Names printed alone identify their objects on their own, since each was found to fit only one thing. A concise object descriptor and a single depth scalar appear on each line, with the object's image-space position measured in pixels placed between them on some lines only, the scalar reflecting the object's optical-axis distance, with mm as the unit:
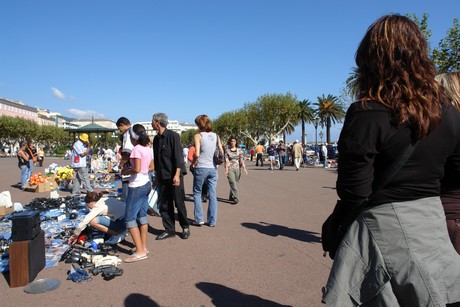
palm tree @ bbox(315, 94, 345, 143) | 56125
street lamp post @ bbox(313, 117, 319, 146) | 63356
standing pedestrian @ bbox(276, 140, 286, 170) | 22422
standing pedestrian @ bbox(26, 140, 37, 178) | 12375
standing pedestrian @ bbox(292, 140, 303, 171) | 21219
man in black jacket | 5391
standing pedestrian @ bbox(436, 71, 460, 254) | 1850
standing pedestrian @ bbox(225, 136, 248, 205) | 8898
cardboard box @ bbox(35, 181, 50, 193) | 11102
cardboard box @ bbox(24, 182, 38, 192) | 11430
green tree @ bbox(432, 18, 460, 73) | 14492
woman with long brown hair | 1374
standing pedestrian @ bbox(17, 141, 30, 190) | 11891
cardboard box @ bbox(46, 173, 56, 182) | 12447
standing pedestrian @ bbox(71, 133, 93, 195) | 9891
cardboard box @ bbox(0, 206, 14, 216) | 7445
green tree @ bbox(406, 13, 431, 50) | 15867
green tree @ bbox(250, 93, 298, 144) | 54719
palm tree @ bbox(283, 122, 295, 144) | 63209
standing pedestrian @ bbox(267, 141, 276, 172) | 22641
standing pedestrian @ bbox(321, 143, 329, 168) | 24559
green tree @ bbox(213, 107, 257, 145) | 65125
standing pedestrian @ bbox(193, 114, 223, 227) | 6230
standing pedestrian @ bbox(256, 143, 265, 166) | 26253
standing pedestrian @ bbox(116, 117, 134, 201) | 6660
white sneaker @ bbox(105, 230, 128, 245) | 5121
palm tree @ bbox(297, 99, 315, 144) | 61188
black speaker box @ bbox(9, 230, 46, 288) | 3752
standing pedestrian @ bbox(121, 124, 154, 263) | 4473
